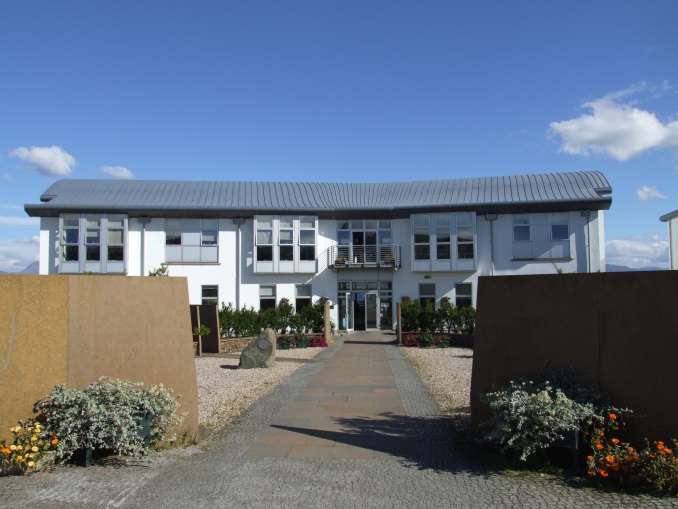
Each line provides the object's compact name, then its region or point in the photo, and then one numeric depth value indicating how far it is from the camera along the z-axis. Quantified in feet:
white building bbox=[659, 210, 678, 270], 39.88
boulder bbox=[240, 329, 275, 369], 53.78
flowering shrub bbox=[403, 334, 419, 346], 79.66
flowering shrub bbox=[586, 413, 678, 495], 17.69
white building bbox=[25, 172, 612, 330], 100.12
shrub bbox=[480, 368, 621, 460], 19.45
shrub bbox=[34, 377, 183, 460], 20.66
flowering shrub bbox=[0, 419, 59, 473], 19.94
